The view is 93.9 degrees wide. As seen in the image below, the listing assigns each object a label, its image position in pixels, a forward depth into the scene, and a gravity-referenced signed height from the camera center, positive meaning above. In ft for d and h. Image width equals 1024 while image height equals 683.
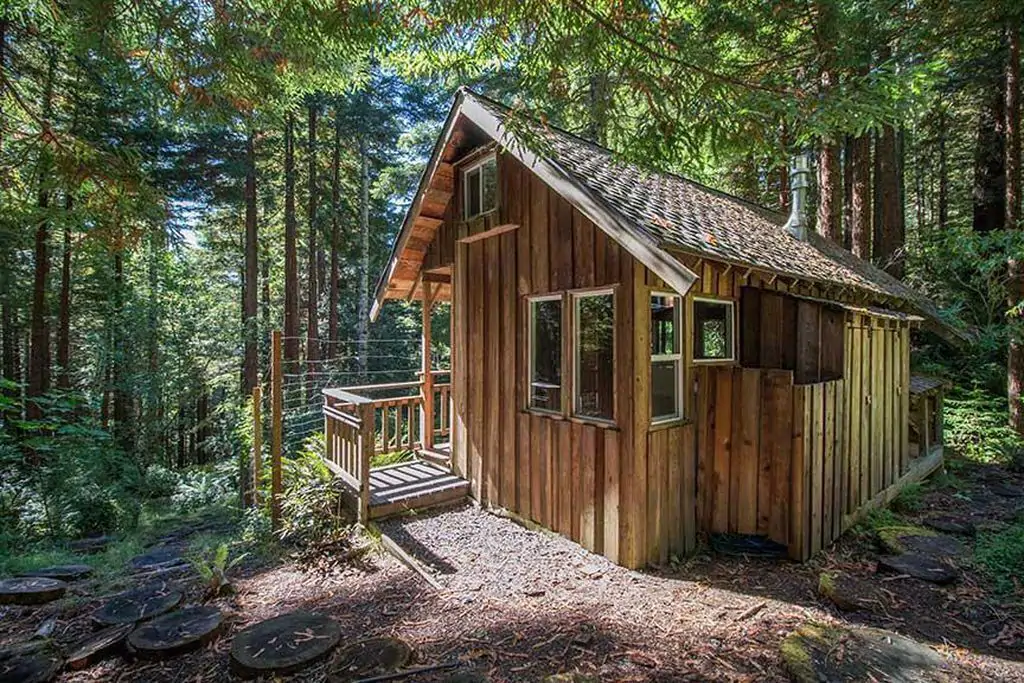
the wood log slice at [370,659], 9.69 -6.73
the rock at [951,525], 17.58 -7.26
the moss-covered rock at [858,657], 9.35 -6.67
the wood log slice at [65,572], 16.07 -7.89
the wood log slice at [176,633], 10.62 -6.83
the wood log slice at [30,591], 13.85 -7.31
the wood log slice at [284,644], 9.89 -6.73
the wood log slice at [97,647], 10.24 -6.77
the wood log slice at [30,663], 9.65 -6.75
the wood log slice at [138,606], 11.92 -6.90
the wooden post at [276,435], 20.22 -4.02
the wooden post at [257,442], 22.61 -4.88
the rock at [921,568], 13.80 -6.95
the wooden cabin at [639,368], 14.75 -1.06
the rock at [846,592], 12.33 -6.89
